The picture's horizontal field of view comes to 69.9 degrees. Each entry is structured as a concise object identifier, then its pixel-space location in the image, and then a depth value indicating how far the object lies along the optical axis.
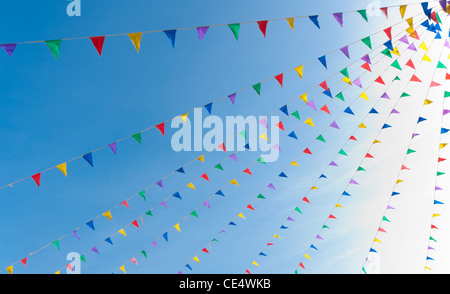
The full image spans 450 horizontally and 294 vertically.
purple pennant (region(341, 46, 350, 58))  5.73
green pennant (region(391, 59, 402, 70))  6.44
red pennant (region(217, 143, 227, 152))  7.37
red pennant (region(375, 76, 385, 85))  6.75
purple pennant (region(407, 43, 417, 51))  6.73
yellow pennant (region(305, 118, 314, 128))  7.39
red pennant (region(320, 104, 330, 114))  7.22
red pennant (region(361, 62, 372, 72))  6.39
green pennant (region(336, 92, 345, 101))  6.96
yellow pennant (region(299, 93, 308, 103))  6.64
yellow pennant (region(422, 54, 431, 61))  6.64
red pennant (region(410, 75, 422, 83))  7.05
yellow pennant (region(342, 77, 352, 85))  6.32
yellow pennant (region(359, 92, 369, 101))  6.91
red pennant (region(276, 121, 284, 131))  7.60
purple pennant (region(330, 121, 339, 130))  7.52
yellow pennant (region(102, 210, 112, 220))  7.34
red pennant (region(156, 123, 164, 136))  6.23
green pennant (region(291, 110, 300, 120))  6.98
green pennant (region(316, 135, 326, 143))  7.72
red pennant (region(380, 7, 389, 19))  4.99
